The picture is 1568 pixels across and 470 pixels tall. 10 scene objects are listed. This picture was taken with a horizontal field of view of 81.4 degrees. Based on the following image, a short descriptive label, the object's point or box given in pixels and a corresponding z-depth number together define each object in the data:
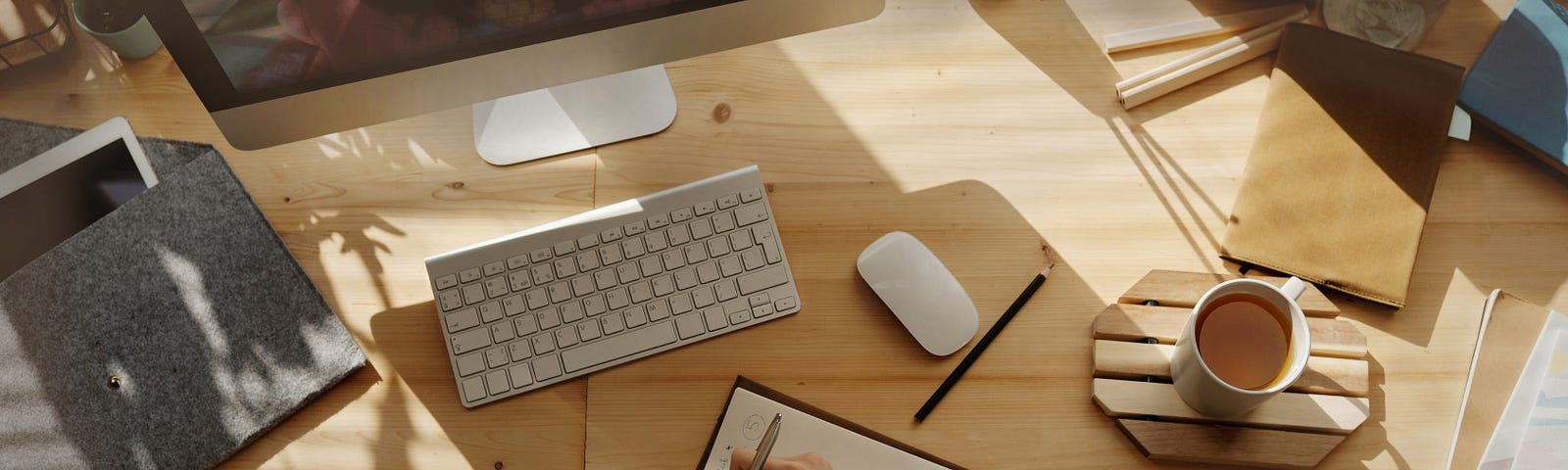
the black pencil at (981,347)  0.69
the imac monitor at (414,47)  0.59
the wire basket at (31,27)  0.78
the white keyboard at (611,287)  0.70
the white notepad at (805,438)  0.67
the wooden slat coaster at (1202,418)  0.67
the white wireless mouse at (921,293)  0.70
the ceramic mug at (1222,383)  0.60
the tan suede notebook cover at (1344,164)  0.72
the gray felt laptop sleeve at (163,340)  0.66
